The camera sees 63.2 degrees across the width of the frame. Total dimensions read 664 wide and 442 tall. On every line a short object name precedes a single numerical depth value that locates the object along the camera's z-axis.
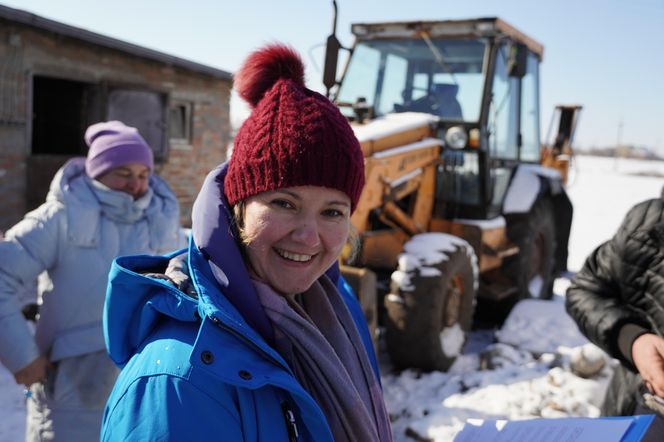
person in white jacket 2.03
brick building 6.43
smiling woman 0.95
